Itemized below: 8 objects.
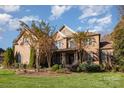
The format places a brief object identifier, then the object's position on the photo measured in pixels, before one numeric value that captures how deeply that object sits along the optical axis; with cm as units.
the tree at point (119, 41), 857
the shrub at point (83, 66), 865
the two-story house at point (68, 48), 1010
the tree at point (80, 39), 959
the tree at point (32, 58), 986
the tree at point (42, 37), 868
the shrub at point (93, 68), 867
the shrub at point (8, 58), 1030
